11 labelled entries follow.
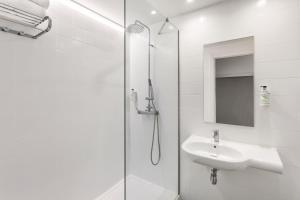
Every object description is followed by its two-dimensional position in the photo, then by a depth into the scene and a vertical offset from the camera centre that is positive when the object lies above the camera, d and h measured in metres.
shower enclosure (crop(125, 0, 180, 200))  1.37 -0.04
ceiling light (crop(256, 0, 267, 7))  1.35 +0.91
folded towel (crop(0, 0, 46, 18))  1.01 +0.68
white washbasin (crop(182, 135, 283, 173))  1.11 -0.47
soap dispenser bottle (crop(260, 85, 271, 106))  1.29 +0.03
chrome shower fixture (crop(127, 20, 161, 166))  1.39 -0.03
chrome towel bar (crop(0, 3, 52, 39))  1.01 +0.61
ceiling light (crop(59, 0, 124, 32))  1.49 +1.00
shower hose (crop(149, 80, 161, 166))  1.69 -0.40
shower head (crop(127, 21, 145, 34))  1.30 +0.68
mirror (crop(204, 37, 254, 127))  1.44 +0.19
